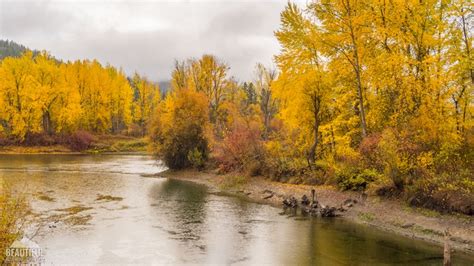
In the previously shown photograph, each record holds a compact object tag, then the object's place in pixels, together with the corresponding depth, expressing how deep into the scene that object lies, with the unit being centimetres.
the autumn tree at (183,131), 4694
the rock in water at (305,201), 2886
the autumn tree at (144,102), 10411
